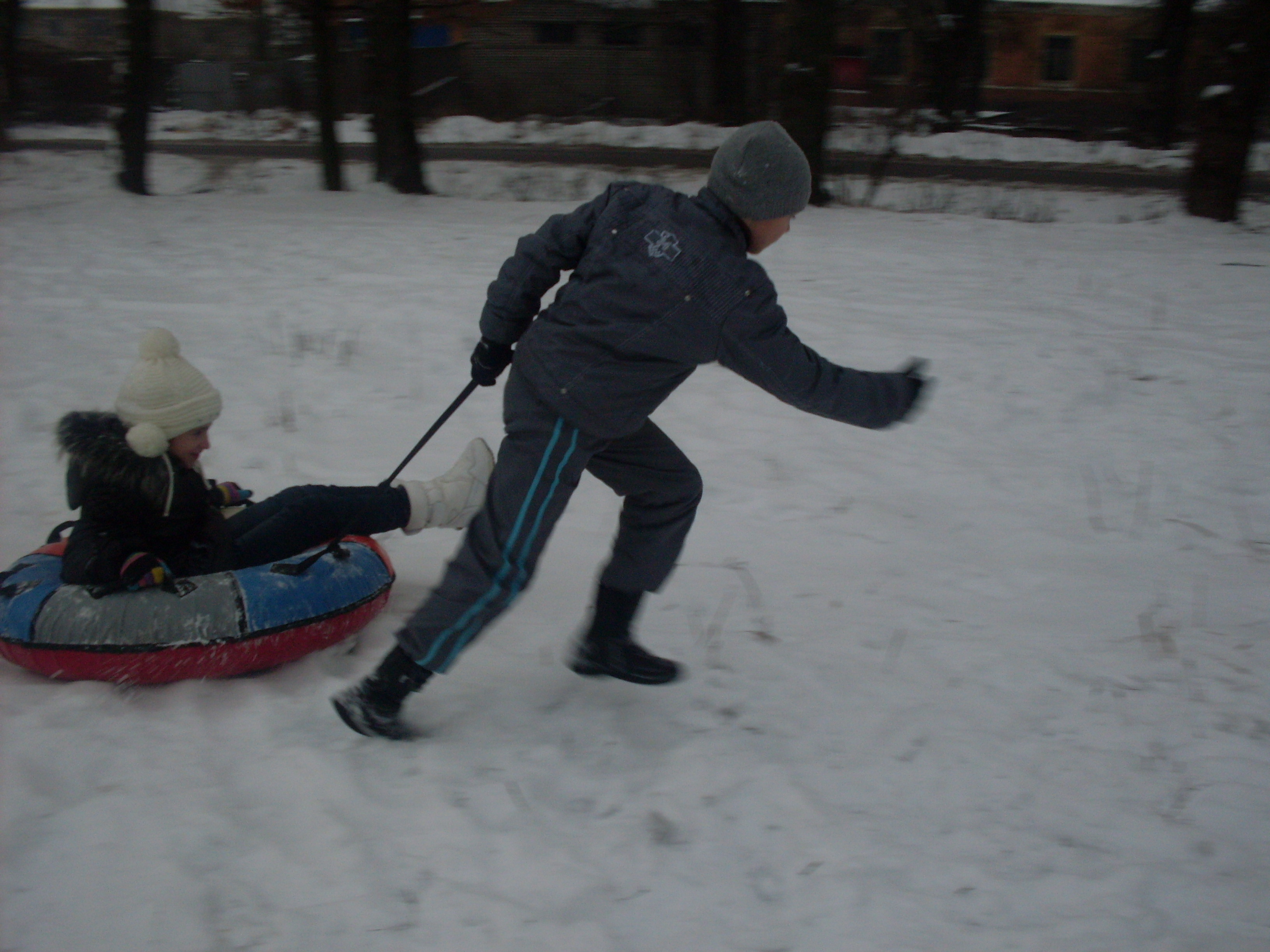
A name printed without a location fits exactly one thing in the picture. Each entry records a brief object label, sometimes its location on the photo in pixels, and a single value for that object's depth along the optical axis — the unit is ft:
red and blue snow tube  10.23
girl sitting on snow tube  10.20
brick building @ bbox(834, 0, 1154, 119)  104.78
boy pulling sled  8.88
